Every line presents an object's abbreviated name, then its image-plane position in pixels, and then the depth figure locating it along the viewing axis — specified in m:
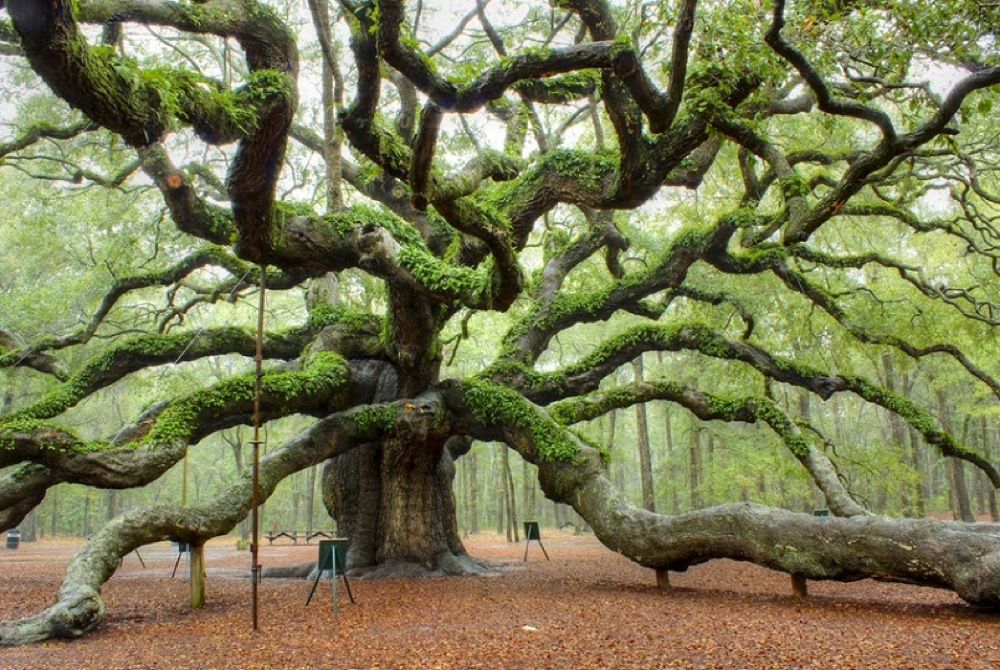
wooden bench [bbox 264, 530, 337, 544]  21.31
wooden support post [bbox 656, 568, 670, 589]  7.52
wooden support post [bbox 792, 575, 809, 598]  6.58
